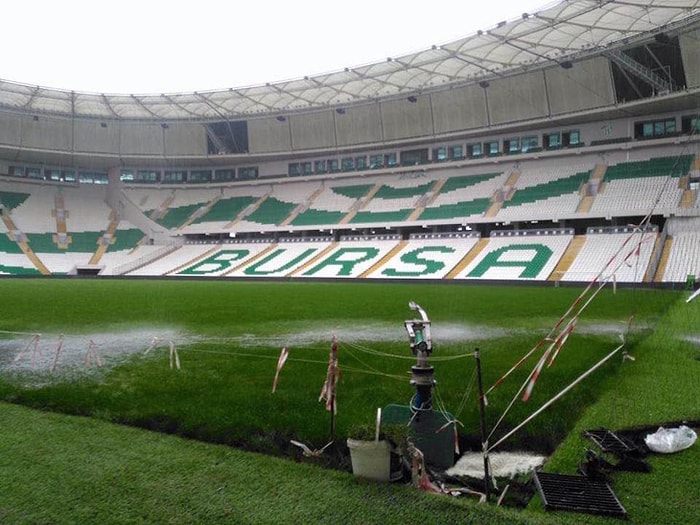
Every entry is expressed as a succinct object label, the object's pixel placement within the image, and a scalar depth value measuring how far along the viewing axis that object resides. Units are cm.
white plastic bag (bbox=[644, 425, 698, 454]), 446
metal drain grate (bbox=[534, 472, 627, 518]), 344
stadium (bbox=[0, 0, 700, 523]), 2930
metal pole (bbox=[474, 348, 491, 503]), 363
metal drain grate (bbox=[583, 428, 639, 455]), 437
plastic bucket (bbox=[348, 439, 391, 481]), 386
